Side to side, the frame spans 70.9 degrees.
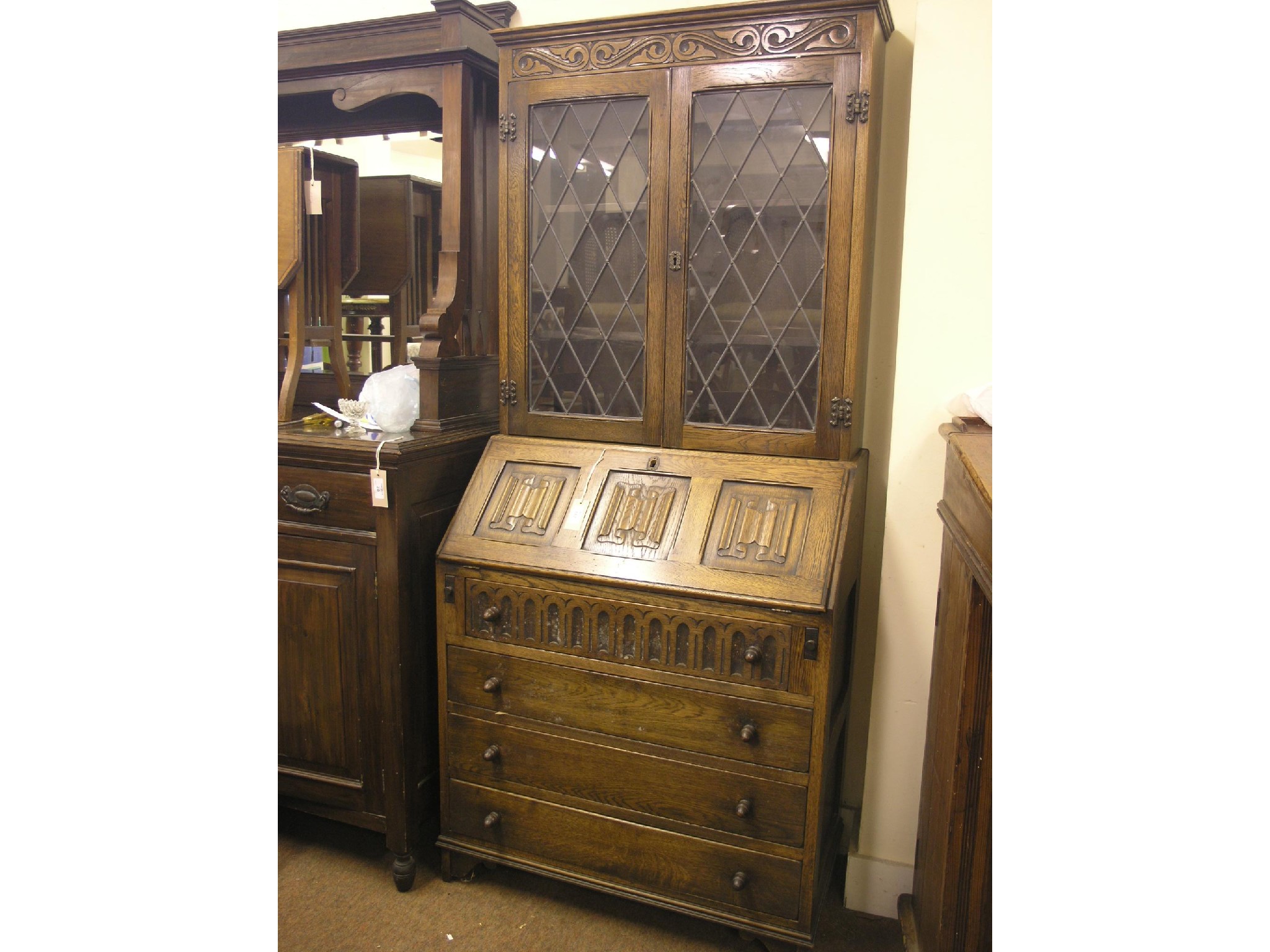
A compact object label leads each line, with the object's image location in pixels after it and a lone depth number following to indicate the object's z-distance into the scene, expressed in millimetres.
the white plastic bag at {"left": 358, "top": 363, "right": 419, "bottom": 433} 2260
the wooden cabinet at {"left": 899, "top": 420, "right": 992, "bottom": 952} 1376
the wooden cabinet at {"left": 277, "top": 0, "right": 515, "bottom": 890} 2141
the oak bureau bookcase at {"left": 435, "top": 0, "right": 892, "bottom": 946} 1878
